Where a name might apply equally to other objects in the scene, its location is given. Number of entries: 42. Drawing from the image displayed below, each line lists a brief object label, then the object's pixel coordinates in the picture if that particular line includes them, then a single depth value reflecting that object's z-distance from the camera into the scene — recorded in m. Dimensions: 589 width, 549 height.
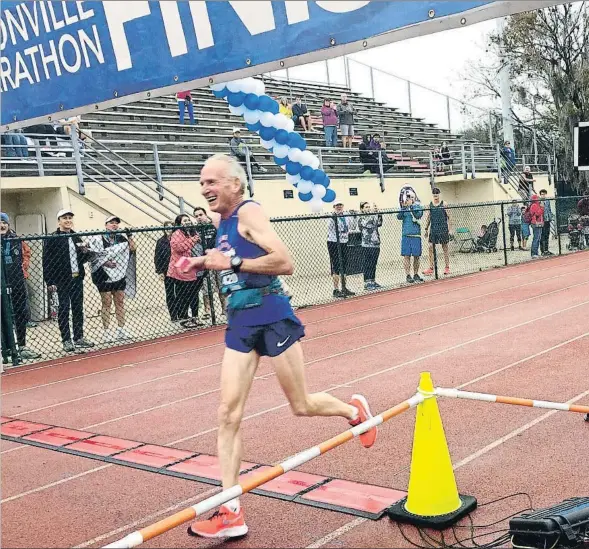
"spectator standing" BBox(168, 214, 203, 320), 11.75
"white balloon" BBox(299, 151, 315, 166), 11.04
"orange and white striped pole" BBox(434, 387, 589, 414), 4.44
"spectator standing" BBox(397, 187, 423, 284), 15.82
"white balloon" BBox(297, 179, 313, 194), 11.39
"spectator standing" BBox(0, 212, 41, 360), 9.95
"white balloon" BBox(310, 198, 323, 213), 11.42
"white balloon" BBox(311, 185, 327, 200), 11.42
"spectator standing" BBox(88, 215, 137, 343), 10.88
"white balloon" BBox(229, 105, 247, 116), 9.55
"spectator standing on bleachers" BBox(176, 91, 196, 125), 22.00
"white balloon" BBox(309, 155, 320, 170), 11.33
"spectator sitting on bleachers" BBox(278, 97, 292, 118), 23.46
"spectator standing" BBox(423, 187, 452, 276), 17.03
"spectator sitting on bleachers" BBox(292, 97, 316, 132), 24.48
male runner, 3.96
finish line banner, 3.89
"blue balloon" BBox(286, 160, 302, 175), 11.02
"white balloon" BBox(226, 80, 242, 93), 8.50
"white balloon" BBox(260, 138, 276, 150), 10.54
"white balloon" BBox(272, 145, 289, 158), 10.65
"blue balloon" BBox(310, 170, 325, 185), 11.43
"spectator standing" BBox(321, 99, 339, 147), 25.02
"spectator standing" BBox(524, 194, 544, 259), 20.47
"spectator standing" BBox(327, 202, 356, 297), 14.72
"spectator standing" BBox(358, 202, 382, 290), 15.42
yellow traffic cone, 3.99
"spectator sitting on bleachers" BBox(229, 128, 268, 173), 19.84
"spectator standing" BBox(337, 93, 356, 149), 26.20
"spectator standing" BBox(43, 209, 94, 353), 10.27
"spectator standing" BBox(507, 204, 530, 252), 23.34
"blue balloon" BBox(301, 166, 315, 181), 11.28
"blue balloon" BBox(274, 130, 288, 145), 10.43
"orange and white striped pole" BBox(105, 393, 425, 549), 3.03
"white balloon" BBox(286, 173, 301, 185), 11.34
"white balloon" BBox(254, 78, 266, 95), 9.21
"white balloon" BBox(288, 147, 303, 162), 10.79
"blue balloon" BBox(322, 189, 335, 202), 11.82
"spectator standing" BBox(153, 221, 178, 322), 12.17
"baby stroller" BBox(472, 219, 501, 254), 22.92
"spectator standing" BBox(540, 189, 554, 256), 21.48
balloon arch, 9.25
